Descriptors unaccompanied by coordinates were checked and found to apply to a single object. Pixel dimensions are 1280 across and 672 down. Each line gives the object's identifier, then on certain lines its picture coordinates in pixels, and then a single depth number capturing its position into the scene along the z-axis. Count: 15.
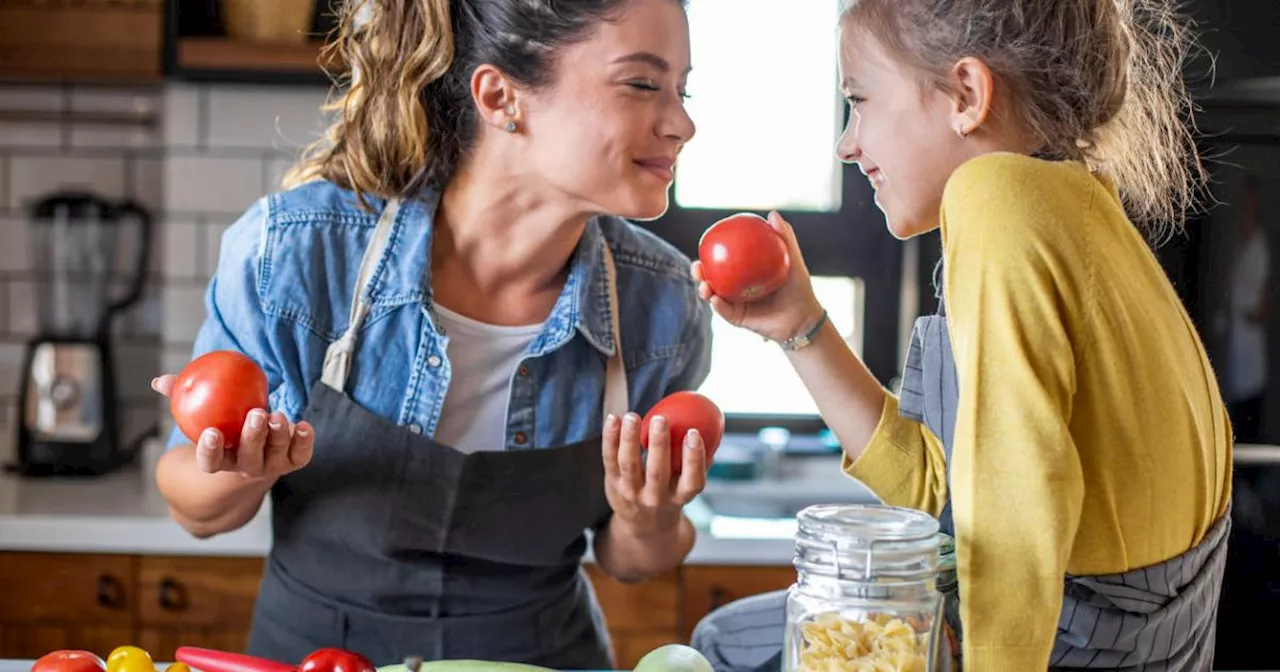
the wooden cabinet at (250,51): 2.38
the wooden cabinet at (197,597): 2.20
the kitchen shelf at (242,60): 2.37
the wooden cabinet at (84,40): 2.42
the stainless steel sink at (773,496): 2.52
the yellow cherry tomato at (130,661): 0.92
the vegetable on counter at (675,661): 0.91
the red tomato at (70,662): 0.91
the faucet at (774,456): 2.60
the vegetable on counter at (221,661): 0.93
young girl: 0.79
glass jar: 0.81
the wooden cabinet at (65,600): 2.20
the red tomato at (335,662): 0.88
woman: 1.36
